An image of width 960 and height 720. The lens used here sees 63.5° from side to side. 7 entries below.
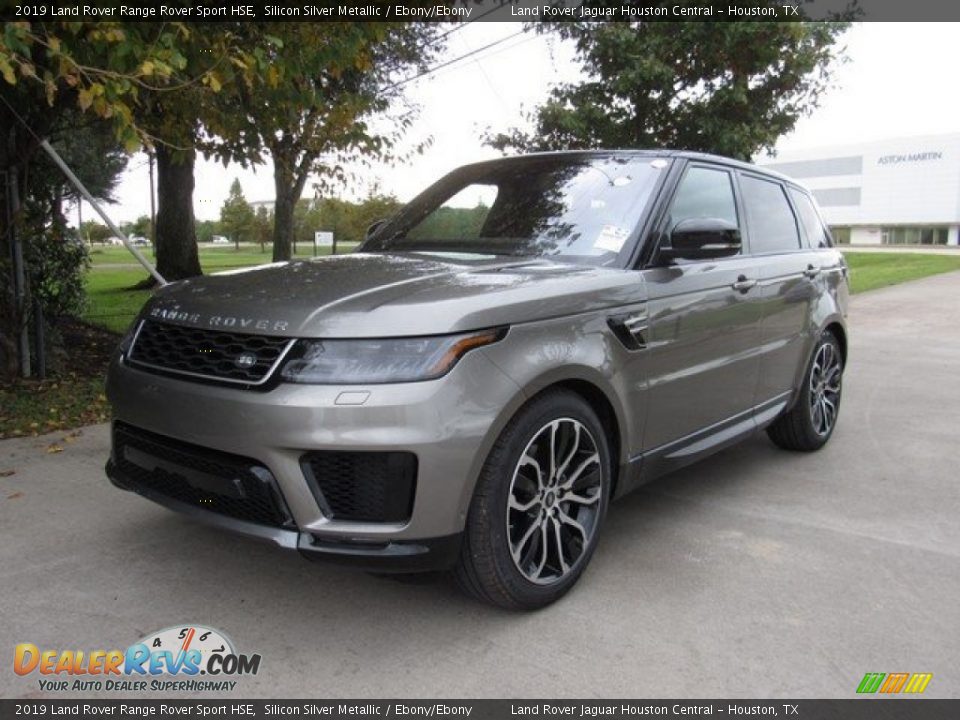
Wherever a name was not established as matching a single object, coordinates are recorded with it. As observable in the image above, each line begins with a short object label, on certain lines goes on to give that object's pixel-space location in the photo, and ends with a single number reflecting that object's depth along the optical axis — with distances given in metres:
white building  81.75
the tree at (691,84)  11.14
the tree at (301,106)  5.31
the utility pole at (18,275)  6.59
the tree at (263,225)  63.62
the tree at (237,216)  60.27
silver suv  2.56
